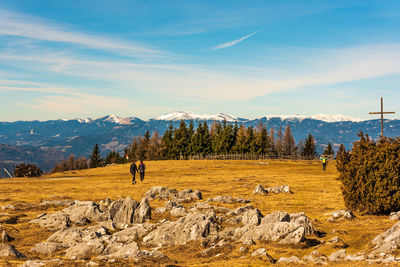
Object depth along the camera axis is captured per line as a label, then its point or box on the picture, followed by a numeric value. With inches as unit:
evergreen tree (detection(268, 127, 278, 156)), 5877.5
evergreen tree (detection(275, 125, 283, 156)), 6630.9
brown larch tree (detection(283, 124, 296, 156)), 6545.8
